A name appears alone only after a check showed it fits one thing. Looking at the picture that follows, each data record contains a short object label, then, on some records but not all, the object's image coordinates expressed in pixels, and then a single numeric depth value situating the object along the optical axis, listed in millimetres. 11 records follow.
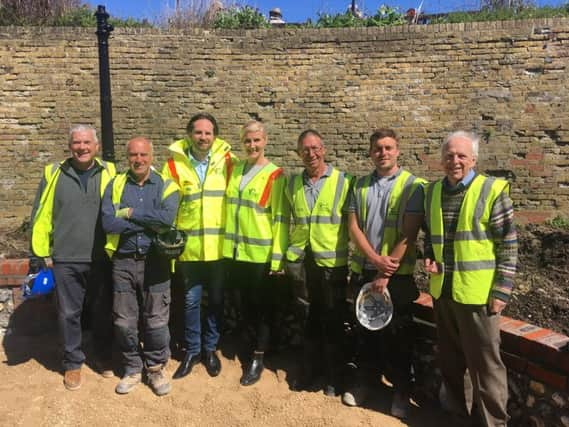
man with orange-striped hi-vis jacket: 3477
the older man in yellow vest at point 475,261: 2531
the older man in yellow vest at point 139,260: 3260
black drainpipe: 4910
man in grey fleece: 3369
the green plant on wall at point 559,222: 7215
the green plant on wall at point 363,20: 8500
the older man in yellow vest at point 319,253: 3189
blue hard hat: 3516
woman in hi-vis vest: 3414
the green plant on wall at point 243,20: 8653
